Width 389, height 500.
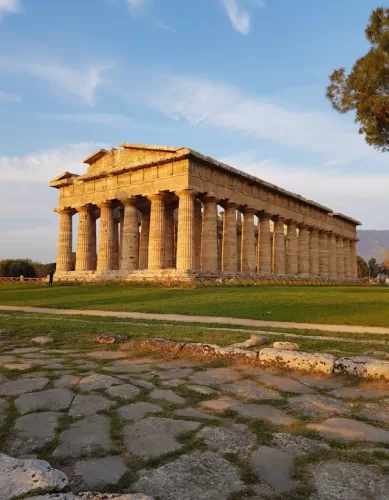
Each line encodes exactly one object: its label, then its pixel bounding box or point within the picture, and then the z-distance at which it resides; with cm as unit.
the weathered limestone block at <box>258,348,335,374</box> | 568
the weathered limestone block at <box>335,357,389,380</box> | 529
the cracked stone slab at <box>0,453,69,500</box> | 233
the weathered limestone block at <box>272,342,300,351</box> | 714
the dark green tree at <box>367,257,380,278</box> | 10781
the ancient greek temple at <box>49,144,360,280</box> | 3259
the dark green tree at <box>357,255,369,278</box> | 9904
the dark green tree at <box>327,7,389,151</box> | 1642
